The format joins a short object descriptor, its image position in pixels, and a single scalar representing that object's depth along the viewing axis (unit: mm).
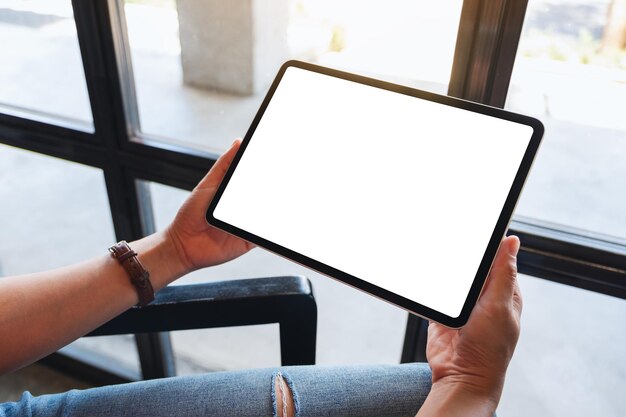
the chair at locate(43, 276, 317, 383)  710
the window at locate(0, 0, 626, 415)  707
